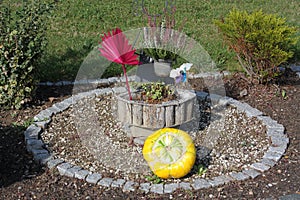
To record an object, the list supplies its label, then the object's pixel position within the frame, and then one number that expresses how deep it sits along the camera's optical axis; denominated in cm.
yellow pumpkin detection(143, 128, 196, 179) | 434
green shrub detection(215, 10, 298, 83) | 598
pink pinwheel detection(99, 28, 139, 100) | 455
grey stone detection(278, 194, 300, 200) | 415
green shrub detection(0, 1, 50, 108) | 563
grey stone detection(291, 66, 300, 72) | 731
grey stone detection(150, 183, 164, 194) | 427
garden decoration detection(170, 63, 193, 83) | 523
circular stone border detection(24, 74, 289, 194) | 434
